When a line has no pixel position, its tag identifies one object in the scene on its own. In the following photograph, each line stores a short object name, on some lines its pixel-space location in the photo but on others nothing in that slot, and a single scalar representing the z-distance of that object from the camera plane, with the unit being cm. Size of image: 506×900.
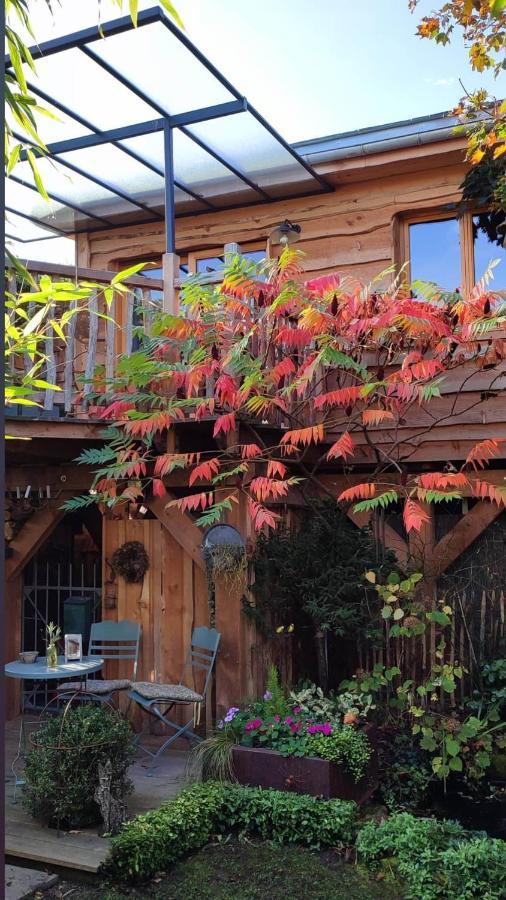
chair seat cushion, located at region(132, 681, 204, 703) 579
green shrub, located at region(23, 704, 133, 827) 462
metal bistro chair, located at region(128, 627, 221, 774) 577
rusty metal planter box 491
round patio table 566
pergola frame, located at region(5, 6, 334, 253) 551
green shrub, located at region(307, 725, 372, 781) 495
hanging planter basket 591
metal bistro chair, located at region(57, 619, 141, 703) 682
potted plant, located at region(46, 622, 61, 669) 586
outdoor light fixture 754
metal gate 771
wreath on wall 704
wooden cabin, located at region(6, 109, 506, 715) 621
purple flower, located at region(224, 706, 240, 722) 551
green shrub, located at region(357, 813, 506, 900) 389
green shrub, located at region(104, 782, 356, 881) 420
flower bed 495
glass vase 588
